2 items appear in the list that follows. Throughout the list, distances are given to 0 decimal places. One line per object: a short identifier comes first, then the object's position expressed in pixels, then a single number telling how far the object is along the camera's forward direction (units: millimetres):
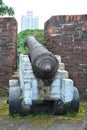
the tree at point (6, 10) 5759
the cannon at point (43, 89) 2858
